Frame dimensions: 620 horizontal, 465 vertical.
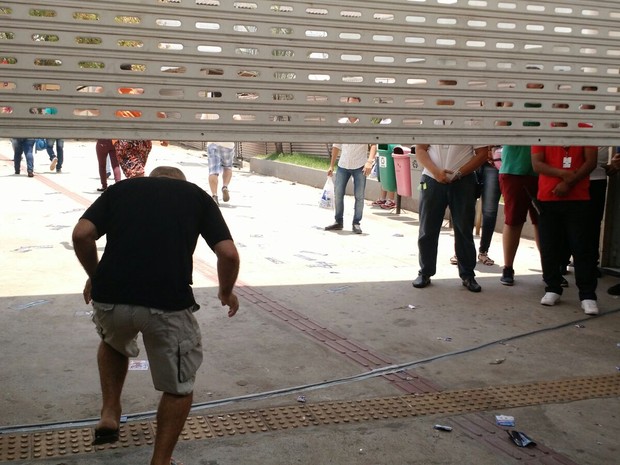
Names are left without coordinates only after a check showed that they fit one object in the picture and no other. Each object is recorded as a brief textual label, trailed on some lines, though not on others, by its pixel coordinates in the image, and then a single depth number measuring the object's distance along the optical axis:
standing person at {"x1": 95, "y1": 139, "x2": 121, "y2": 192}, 12.71
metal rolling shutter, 4.44
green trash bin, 12.95
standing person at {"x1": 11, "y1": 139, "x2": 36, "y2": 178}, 16.61
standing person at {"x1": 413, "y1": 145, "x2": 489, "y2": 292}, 7.85
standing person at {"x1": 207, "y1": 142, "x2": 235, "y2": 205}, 13.20
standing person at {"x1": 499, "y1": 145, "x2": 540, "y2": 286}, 7.95
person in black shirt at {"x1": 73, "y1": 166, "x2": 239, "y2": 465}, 3.86
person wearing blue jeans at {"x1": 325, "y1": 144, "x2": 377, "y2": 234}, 11.23
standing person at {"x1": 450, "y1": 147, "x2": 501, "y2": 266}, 9.19
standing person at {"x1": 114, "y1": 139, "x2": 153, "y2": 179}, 9.06
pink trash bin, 12.35
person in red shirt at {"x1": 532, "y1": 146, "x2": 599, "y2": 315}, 7.14
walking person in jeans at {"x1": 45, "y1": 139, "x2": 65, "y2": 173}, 17.59
